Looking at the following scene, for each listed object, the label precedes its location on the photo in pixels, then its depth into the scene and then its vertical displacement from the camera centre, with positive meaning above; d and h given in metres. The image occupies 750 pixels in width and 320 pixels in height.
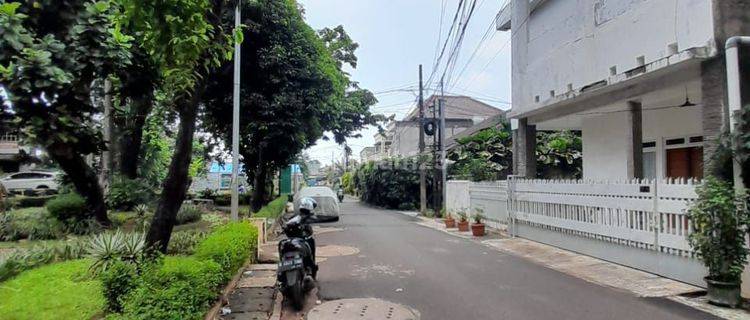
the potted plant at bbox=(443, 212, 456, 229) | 17.14 -1.49
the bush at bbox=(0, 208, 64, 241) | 12.02 -1.12
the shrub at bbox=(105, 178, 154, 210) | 16.64 -0.42
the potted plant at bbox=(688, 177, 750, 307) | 6.07 -0.77
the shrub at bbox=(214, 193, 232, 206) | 26.36 -1.00
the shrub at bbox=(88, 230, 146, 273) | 6.20 -0.87
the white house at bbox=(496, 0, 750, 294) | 7.50 +1.63
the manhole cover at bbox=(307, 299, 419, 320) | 5.82 -1.58
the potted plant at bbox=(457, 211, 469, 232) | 15.89 -1.41
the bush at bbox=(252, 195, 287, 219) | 14.52 -0.95
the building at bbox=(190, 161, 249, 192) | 46.64 +0.13
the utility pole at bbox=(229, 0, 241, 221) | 12.20 +1.00
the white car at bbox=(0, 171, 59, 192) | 29.19 +0.10
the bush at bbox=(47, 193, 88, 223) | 13.31 -0.71
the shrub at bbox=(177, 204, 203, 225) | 15.87 -1.09
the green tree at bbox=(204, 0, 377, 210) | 16.61 +3.42
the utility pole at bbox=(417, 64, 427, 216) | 25.07 +1.26
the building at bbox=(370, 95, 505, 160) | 44.22 +5.27
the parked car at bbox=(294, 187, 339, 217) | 20.97 -0.99
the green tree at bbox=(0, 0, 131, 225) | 6.98 +1.85
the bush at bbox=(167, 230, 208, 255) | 10.30 -1.31
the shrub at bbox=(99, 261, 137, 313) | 4.94 -1.02
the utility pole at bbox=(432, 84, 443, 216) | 23.52 +0.27
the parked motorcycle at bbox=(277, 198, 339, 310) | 6.22 -0.99
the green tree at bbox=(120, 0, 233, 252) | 4.66 +1.32
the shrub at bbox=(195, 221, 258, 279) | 6.35 -0.91
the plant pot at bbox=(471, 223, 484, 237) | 14.23 -1.44
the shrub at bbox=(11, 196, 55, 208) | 21.49 -0.81
